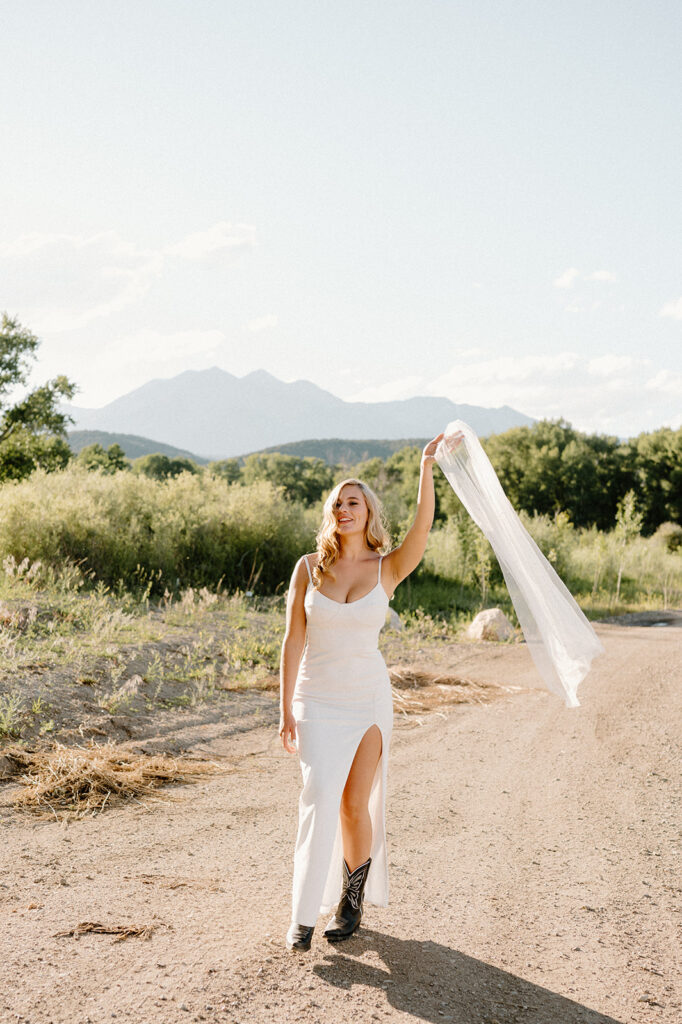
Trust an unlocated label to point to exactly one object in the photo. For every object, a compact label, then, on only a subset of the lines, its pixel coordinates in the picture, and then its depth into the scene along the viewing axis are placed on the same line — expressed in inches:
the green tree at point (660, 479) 1750.7
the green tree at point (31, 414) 942.5
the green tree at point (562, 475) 1759.4
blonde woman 139.0
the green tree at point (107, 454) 1926.4
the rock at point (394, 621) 546.9
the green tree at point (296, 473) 2249.0
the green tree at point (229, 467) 2907.2
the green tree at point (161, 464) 2623.0
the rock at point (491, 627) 544.4
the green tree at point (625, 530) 842.2
